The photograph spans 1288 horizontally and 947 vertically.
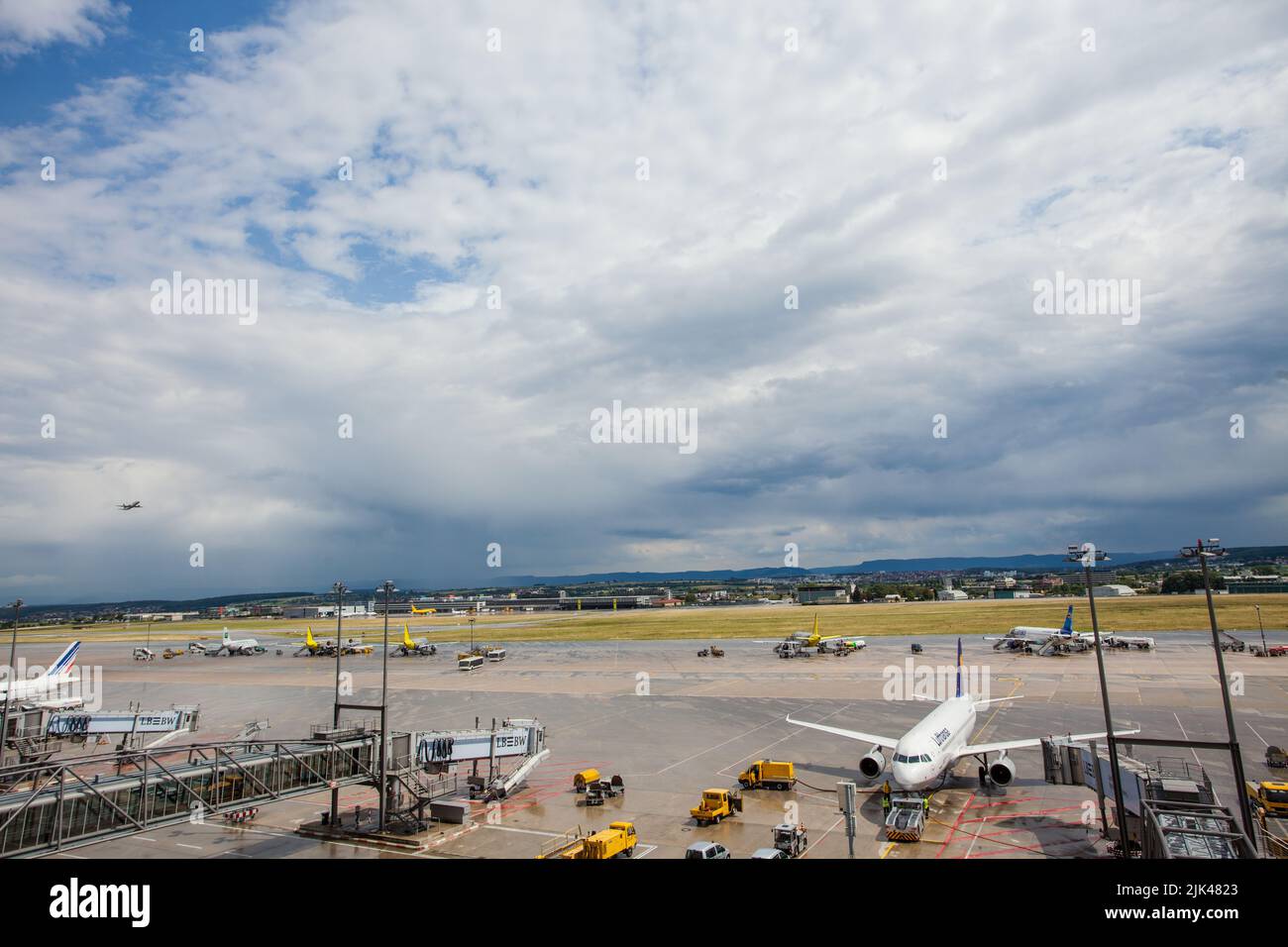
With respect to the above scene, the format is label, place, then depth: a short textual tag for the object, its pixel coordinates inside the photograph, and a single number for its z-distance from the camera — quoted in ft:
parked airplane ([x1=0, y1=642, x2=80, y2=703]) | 232.73
